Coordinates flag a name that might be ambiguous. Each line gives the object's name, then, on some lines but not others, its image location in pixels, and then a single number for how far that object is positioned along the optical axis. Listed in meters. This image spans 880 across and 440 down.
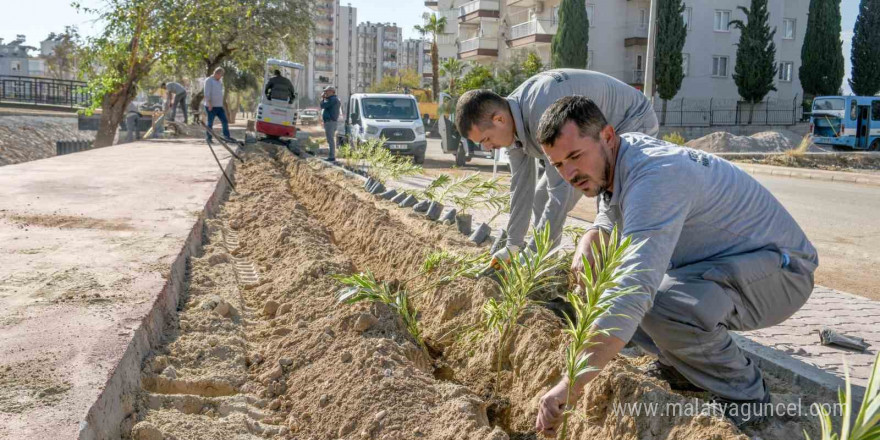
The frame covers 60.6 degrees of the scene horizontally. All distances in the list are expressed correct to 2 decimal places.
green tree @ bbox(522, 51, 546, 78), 36.50
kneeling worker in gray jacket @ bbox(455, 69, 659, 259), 4.30
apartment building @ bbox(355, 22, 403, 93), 150.62
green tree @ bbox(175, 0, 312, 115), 27.77
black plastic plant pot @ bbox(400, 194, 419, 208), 9.16
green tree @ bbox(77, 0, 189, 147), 22.09
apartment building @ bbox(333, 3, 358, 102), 126.19
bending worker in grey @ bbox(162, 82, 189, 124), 21.61
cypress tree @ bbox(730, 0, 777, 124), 40.16
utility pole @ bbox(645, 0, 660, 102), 22.16
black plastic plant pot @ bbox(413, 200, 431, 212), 8.60
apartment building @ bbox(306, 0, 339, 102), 128.50
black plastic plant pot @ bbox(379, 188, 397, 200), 9.87
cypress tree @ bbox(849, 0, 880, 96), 40.94
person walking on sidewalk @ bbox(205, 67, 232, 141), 18.84
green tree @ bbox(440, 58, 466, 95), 53.48
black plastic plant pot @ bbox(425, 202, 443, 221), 8.03
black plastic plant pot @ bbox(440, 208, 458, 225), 7.54
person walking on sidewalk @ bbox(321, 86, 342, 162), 18.94
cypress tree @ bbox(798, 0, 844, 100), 40.50
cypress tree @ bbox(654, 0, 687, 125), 39.88
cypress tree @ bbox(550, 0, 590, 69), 41.75
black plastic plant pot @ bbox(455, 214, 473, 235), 7.37
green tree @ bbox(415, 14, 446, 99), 56.25
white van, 21.48
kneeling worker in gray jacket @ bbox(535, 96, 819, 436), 2.64
